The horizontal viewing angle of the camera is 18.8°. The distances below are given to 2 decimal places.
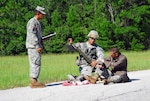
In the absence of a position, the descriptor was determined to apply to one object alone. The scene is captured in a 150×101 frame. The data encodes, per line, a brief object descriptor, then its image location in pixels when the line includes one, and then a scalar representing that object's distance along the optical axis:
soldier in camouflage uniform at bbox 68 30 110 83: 11.91
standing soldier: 10.83
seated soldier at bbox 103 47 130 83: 11.95
